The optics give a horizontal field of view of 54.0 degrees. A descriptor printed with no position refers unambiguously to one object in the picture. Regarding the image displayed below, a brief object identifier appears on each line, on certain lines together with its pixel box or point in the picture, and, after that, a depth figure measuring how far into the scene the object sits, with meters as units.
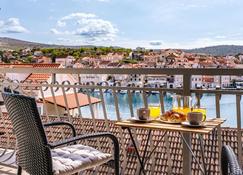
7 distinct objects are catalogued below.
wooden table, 1.52
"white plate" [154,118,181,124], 1.67
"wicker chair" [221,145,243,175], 0.88
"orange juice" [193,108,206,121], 1.66
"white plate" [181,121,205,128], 1.57
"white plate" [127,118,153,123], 1.70
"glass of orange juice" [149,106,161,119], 1.77
